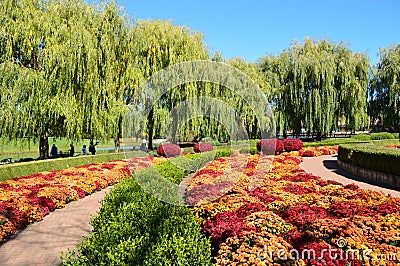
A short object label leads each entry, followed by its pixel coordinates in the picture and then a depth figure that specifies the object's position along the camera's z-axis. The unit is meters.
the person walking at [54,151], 18.28
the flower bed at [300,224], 3.27
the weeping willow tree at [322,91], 24.19
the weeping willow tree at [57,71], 13.30
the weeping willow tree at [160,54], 19.02
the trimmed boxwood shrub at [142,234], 3.06
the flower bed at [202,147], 19.84
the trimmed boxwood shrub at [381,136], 26.47
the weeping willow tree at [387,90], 27.38
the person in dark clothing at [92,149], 19.69
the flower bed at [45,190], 6.56
